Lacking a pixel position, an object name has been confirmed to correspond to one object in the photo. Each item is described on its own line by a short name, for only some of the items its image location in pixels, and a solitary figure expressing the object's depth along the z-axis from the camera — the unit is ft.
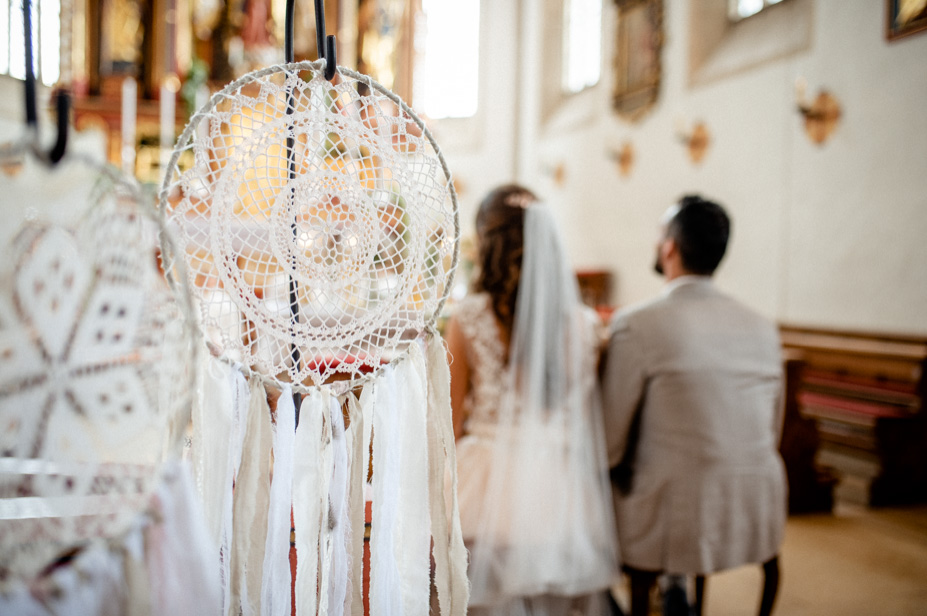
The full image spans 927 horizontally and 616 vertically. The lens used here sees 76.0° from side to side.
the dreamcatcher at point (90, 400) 1.75
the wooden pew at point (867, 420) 10.42
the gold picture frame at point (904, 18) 11.85
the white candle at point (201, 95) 12.60
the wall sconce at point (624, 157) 20.61
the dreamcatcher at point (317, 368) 2.55
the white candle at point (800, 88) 14.49
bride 5.13
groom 5.25
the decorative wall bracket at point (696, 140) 17.60
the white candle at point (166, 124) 10.32
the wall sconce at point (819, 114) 14.05
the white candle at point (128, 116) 9.71
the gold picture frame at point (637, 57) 19.40
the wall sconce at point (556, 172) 24.36
